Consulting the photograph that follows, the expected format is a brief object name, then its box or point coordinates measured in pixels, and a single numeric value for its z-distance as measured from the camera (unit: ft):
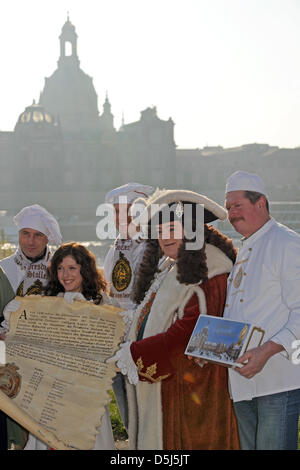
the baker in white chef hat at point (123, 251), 15.87
